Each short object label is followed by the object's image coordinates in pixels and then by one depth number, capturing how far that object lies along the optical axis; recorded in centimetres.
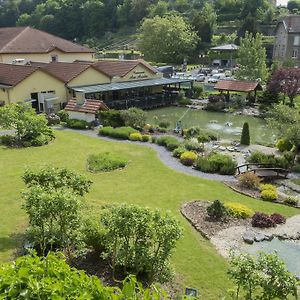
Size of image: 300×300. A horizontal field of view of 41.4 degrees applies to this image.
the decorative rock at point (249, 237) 1449
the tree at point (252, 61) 4894
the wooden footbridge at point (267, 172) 2191
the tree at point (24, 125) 2692
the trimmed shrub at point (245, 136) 2855
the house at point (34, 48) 4831
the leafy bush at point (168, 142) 2660
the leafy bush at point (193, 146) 2614
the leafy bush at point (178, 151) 2497
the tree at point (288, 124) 2375
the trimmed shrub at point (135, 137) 2914
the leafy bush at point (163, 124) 3338
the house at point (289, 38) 7206
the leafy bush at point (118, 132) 2953
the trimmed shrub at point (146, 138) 2908
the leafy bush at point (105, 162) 2209
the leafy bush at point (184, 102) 4638
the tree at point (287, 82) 4109
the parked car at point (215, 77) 6194
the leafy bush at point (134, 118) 3231
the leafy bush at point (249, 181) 1997
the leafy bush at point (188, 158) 2344
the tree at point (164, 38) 7150
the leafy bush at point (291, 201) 1823
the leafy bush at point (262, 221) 1572
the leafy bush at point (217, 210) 1602
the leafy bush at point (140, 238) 965
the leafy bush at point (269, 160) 2312
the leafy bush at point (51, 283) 376
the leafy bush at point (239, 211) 1639
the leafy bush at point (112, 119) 3309
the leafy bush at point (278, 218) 1604
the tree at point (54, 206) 1040
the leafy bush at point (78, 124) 3263
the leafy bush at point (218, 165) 2202
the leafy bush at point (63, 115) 3491
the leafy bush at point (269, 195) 1859
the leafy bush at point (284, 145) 2631
